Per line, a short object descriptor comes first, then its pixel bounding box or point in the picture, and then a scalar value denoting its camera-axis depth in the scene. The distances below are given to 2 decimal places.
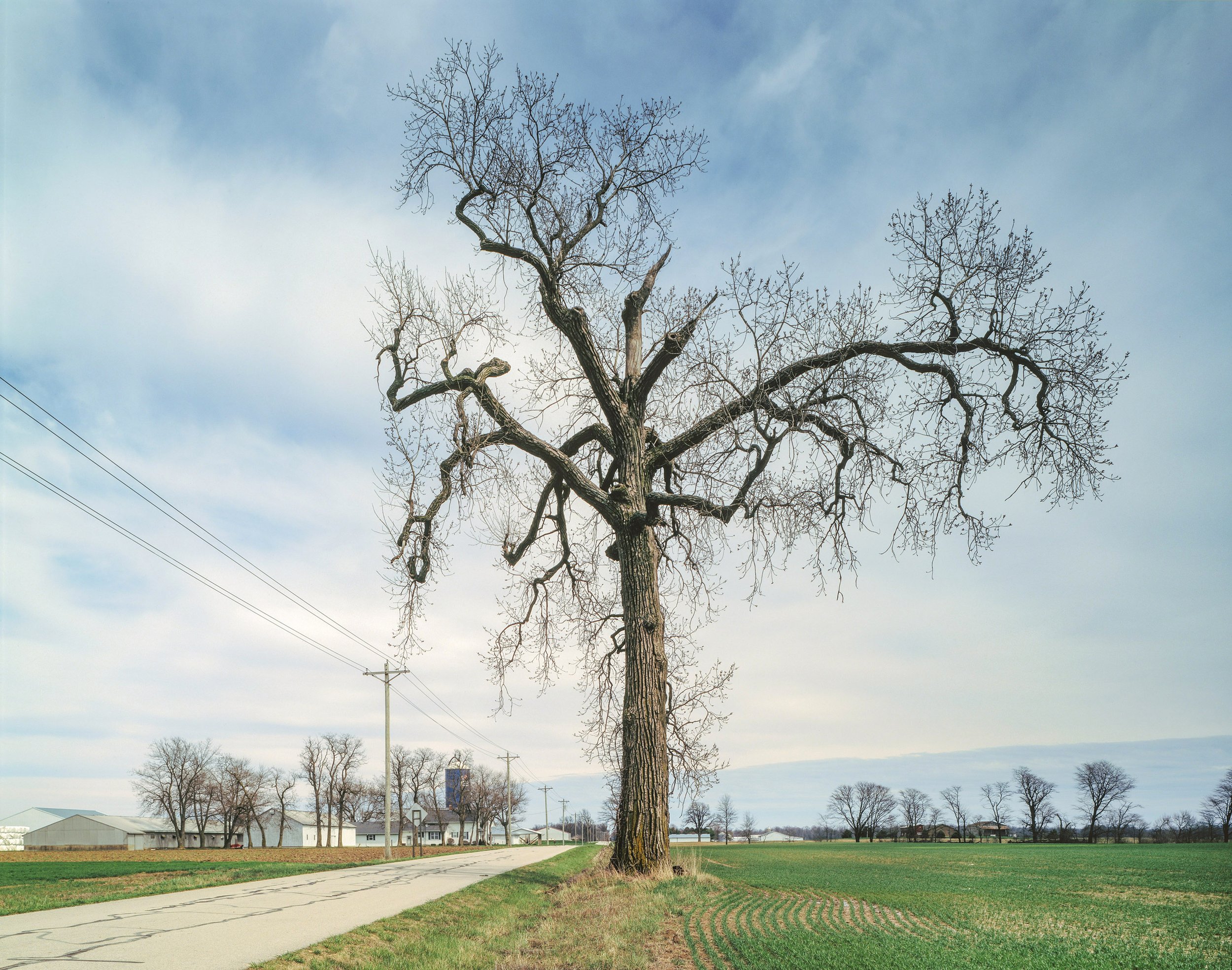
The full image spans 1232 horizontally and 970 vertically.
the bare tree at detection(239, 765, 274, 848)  88.56
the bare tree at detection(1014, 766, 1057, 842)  97.56
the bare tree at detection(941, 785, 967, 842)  116.06
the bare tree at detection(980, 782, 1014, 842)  108.31
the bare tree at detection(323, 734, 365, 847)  88.19
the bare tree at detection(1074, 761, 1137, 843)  89.50
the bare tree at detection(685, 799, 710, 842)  107.76
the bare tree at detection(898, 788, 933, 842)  124.81
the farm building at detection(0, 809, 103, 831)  110.81
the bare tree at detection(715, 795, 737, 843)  139.60
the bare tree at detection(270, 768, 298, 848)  94.50
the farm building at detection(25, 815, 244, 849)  101.50
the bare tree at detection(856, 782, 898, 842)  120.75
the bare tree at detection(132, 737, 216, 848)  88.12
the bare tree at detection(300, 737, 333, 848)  88.31
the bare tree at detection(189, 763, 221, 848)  89.69
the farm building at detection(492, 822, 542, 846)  156.75
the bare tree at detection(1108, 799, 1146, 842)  88.50
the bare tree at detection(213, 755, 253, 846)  87.88
